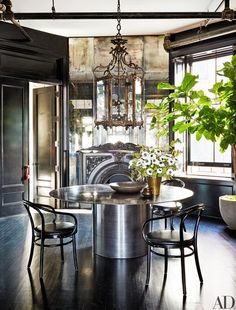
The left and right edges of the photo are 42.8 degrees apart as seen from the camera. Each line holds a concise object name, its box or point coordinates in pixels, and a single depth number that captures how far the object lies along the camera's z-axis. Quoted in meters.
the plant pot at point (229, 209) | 4.27
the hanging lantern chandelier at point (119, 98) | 3.77
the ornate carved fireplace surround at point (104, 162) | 5.40
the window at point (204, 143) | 5.10
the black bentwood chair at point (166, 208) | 3.68
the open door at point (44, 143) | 5.64
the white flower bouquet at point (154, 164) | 3.15
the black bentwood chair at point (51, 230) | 2.90
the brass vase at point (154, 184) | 3.17
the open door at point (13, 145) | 5.05
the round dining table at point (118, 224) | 3.31
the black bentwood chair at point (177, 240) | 2.62
